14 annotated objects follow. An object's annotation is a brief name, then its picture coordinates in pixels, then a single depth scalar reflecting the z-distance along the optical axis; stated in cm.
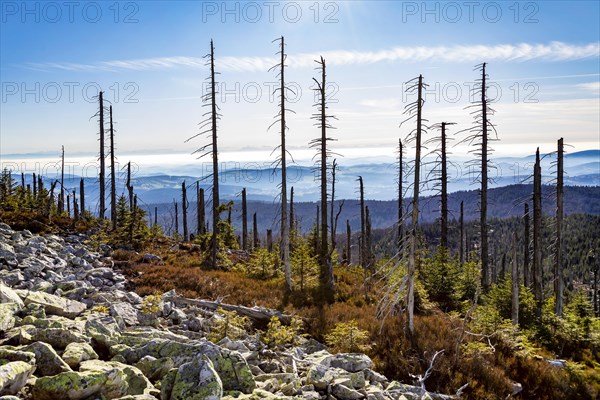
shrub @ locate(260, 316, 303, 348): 1107
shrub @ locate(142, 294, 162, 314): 1150
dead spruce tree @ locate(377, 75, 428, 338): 1293
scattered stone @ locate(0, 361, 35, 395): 542
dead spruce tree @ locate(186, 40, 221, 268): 2186
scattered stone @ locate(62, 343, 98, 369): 661
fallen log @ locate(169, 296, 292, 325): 1352
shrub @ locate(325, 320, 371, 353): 1171
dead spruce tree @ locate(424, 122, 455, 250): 2648
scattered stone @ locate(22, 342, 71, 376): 627
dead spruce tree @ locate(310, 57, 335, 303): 1961
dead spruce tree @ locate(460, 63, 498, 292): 2383
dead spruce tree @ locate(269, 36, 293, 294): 1958
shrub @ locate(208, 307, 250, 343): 1077
